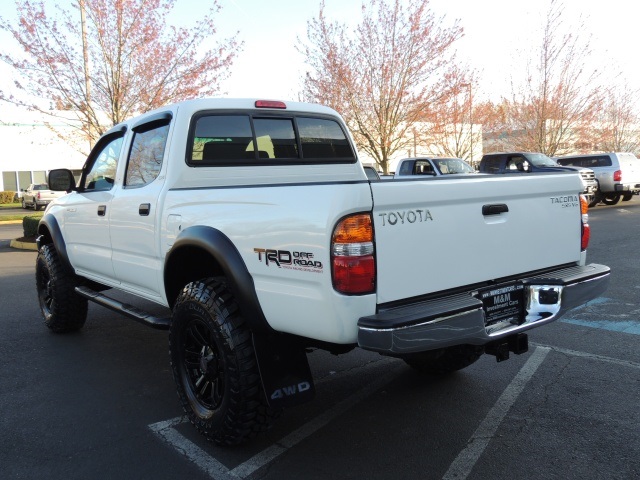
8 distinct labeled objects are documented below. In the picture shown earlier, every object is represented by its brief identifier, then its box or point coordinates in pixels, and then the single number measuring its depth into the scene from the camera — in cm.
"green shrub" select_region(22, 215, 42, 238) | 1310
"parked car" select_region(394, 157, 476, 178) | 1783
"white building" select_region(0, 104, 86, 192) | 3694
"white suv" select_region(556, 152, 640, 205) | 1916
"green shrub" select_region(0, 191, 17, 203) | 3578
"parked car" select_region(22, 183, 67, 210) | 2923
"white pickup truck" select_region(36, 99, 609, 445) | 244
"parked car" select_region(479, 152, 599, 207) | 1766
